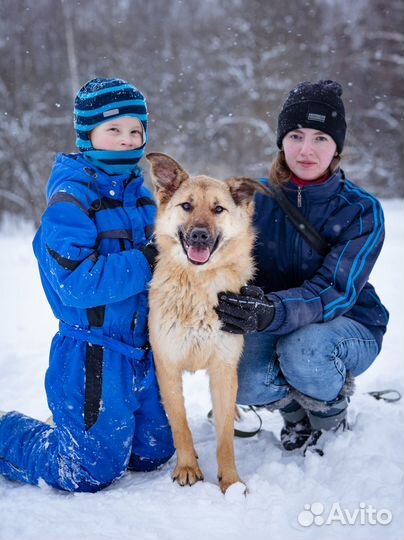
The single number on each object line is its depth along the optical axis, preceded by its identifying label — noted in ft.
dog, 7.74
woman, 8.18
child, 7.50
